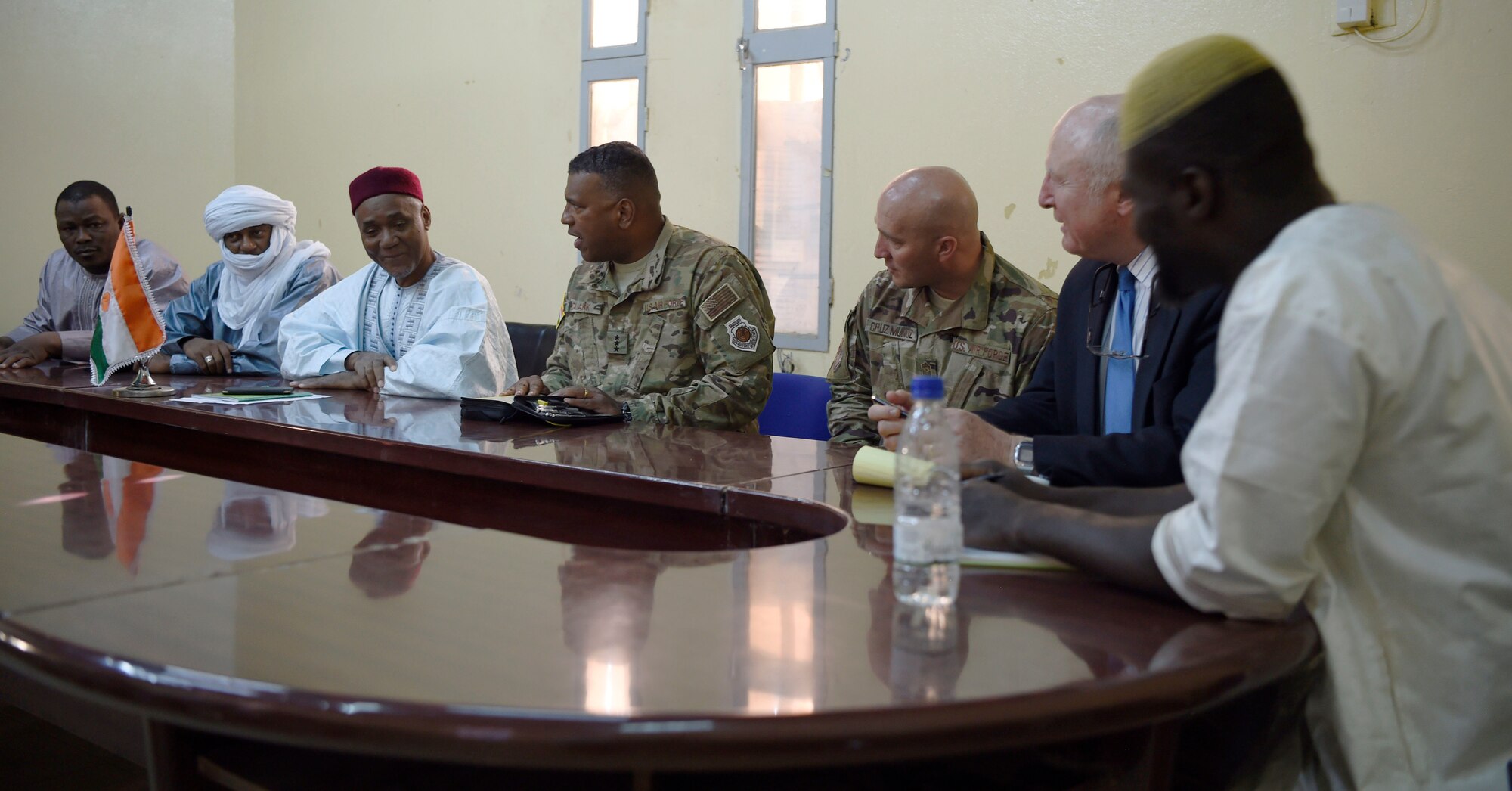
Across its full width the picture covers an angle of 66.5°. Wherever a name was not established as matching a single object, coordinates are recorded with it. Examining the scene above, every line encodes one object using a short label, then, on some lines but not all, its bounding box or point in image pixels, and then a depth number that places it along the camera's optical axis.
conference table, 0.91
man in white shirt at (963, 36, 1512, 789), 1.05
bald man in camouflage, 2.79
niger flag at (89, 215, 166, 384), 3.26
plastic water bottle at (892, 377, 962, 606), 1.22
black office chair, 4.25
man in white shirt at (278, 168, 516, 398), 3.51
